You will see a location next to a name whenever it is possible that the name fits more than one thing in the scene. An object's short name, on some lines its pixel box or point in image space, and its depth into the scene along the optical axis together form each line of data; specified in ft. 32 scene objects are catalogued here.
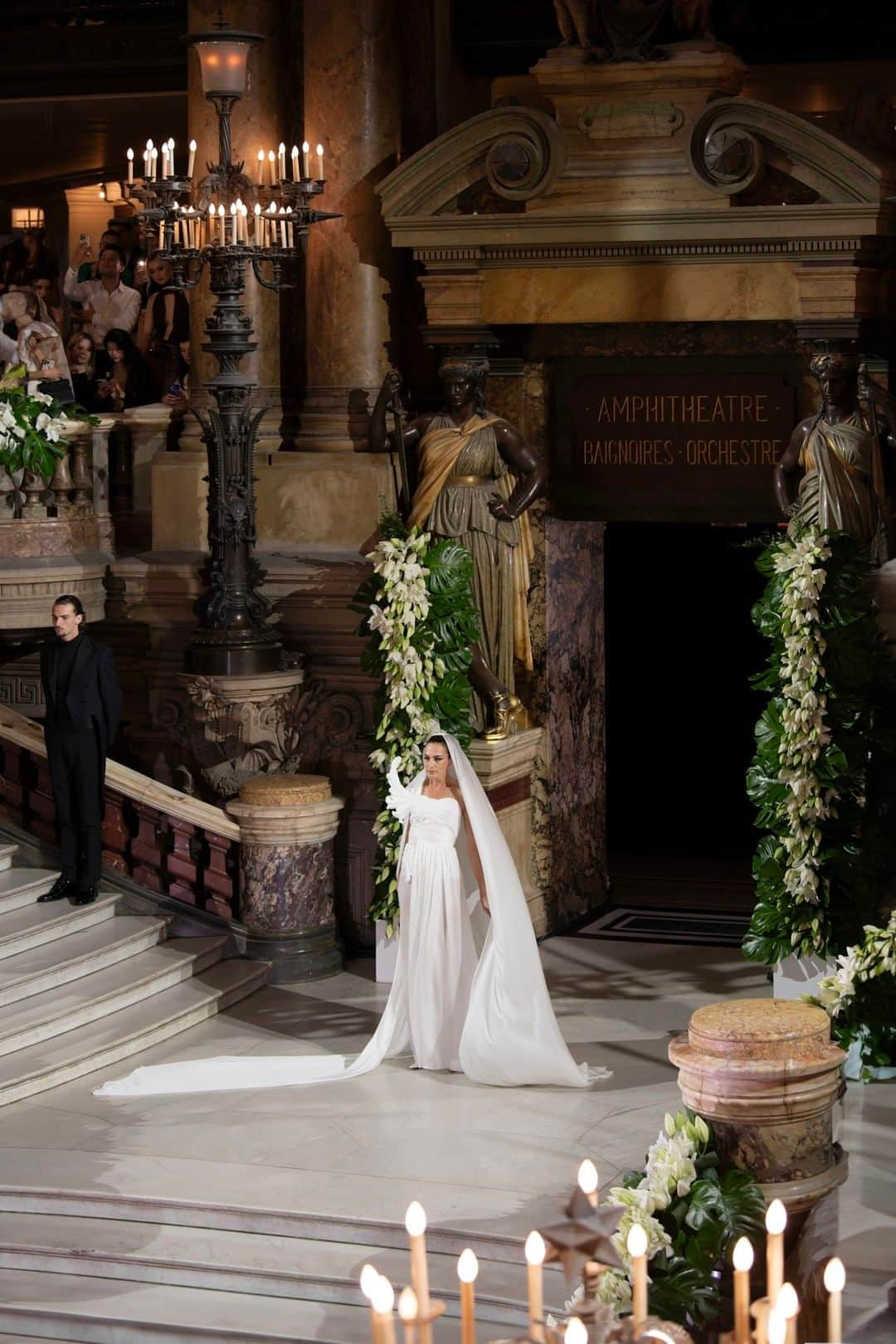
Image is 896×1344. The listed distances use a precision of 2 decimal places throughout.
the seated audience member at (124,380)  80.40
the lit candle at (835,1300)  21.37
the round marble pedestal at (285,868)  68.57
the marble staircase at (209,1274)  46.20
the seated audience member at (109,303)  81.49
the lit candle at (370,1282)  20.54
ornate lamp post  64.37
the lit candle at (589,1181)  22.08
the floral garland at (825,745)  61.03
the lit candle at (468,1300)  20.63
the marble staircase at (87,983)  59.60
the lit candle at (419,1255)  20.48
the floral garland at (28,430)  69.26
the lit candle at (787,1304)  20.56
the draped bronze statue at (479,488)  69.70
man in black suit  65.36
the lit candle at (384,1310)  19.75
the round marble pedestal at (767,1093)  40.76
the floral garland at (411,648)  66.88
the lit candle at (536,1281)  20.34
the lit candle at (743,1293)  21.52
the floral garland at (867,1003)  53.96
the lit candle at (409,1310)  19.73
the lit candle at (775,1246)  21.52
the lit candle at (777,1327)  20.06
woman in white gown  58.12
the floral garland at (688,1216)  39.18
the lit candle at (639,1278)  21.88
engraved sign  70.69
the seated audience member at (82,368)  80.71
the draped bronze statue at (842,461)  64.24
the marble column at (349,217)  74.03
